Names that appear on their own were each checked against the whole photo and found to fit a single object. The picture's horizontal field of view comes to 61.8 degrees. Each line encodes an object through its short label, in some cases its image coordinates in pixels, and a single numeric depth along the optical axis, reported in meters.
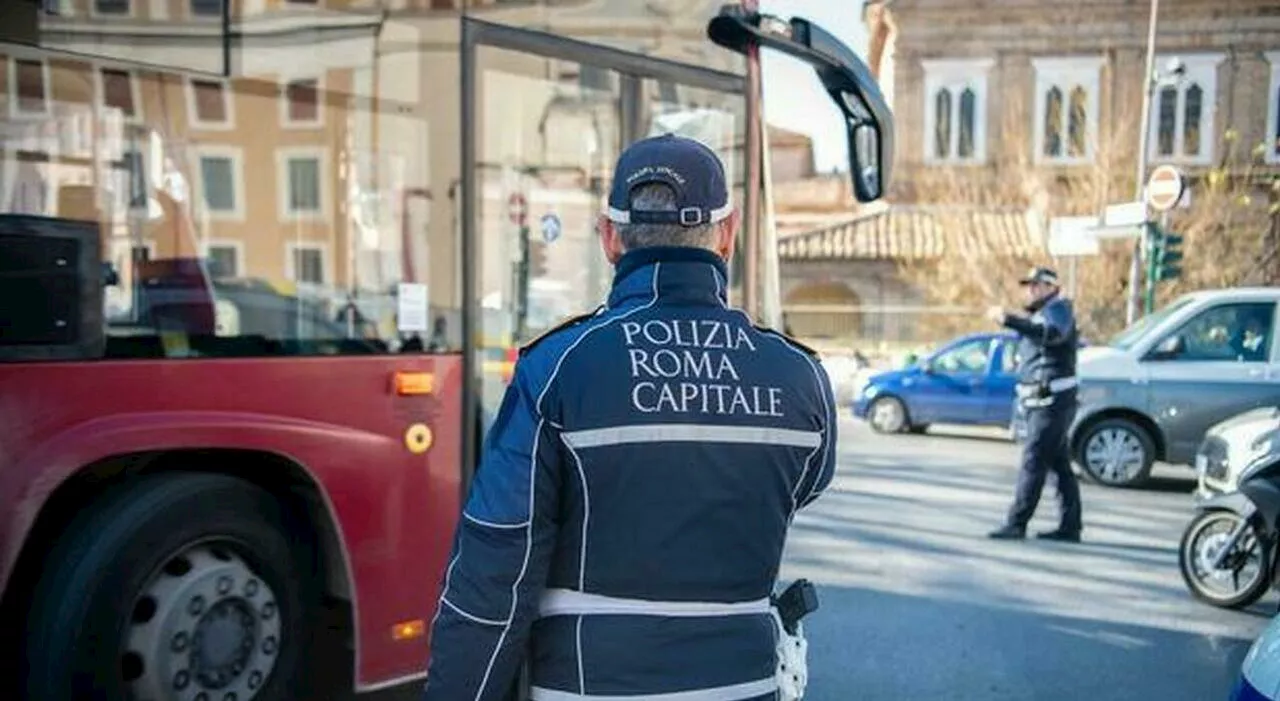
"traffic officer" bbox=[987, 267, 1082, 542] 7.52
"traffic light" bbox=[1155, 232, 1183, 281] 15.71
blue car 14.24
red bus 3.10
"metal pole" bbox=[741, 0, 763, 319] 4.89
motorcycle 5.57
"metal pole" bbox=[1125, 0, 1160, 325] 17.09
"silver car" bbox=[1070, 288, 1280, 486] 9.99
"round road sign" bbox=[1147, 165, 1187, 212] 14.55
